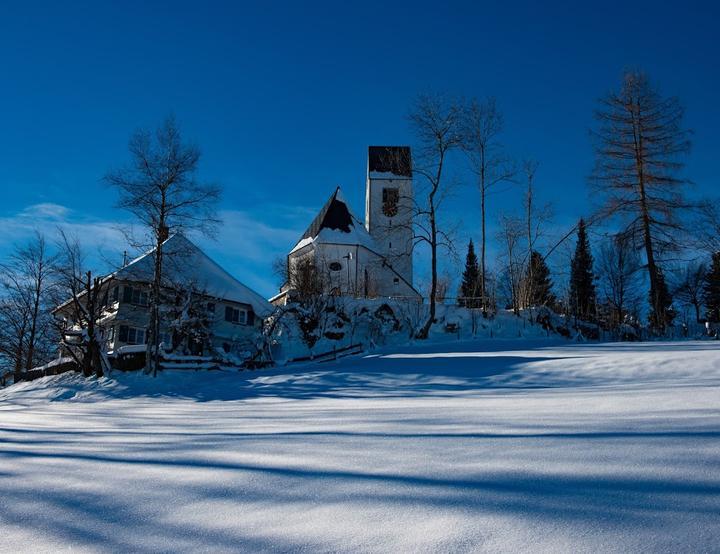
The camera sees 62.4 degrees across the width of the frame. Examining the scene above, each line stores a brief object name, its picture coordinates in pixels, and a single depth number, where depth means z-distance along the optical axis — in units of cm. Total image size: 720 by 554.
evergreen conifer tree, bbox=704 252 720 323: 3722
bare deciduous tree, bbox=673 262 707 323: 4703
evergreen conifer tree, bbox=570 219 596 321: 5134
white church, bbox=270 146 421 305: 4225
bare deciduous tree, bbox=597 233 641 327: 4466
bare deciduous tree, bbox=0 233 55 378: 3275
